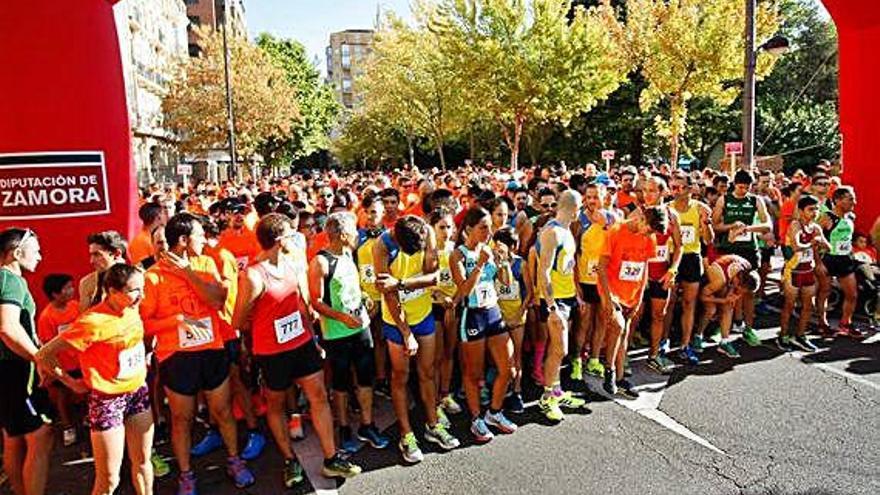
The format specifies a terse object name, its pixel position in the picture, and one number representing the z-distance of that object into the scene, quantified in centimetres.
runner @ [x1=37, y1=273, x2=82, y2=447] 472
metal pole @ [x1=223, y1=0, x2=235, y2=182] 2049
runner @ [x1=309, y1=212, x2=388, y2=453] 447
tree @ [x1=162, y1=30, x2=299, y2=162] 2644
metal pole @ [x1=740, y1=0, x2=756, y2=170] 1128
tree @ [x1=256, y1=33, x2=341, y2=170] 3869
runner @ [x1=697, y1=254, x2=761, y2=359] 679
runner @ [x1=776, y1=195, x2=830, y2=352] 696
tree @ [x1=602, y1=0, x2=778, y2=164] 1670
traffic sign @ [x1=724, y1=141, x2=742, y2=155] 1216
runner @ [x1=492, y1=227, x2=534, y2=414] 529
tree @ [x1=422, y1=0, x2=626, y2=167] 1958
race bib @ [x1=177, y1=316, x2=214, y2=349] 413
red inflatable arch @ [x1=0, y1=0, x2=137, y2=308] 564
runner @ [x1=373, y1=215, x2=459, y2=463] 461
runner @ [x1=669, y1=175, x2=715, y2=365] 668
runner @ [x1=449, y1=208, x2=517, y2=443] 489
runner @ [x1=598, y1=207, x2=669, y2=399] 565
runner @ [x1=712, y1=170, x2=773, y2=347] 724
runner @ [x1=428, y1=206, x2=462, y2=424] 511
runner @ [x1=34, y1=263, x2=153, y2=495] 358
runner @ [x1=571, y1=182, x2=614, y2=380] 607
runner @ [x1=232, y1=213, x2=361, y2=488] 414
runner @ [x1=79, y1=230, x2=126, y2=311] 425
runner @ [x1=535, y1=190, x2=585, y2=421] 523
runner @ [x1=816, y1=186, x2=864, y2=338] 728
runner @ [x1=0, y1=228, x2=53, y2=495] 379
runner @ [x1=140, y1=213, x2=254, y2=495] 409
